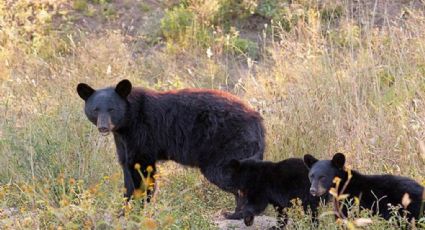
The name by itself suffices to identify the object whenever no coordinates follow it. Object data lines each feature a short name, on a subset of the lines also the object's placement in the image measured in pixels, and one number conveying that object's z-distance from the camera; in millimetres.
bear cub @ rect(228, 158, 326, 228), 14094
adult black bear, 15742
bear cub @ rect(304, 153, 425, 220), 12498
